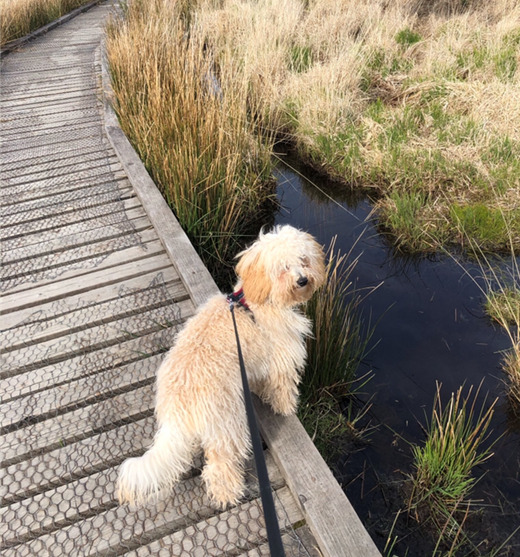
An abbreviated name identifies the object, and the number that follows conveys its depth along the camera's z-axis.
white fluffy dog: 1.67
